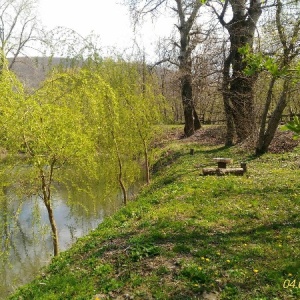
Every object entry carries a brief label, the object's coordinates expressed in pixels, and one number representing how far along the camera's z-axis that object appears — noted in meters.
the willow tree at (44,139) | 7.60
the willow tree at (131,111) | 13.26
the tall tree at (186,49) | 20.86
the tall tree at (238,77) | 15.79
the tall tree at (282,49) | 10.05
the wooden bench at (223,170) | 11.03
